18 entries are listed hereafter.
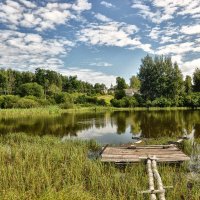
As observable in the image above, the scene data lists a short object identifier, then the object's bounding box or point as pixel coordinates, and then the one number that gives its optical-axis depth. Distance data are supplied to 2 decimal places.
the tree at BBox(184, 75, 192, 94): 61.50
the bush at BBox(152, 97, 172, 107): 50.24
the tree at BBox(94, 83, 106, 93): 84.81
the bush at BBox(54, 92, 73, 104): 52.83
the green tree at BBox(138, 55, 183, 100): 54.44
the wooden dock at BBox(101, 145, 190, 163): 8.58
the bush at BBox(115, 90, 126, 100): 56.99
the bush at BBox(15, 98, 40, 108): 43.89
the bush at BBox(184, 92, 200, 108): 47.93
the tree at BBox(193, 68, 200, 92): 58.27
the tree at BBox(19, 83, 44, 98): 56.43
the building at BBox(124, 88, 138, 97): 75.68
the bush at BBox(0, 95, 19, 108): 45.34
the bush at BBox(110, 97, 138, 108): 51.89
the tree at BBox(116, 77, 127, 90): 66.81
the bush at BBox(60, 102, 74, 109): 48.14
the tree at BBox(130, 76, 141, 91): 92.22
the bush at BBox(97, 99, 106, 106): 55.39
